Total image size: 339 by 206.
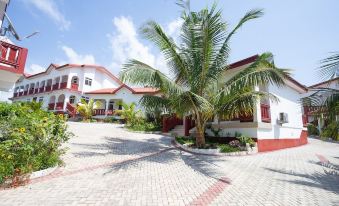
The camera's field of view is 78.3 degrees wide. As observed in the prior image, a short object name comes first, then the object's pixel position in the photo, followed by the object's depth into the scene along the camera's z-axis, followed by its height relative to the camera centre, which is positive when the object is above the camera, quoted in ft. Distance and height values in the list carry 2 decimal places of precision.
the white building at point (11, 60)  26.03 +8.06
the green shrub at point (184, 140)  40.11 -2.10
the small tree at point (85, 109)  82.03 +6.77
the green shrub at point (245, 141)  36.50 -1.62
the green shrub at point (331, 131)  24.36 +0.41
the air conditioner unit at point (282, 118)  44.91 +3.21
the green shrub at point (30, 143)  18.13 -1.81
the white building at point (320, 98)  25.07 +4.36
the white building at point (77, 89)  98.63 +18.70
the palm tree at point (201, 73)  28.91 +8.35
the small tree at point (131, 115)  69.20 +4.32
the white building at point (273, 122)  38.68 +2.06
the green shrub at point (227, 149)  34.81 -2.97
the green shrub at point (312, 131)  78.16 +1.09
